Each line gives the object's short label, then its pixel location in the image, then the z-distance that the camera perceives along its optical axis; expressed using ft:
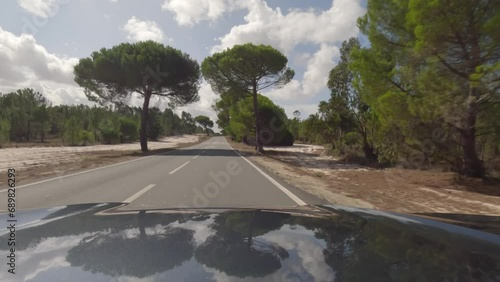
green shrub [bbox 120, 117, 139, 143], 261.85
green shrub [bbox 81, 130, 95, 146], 192.95
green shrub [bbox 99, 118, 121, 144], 228.02
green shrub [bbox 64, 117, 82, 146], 183.01
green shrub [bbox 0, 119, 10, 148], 147.65
